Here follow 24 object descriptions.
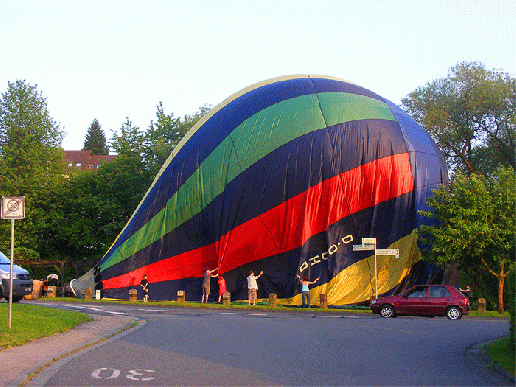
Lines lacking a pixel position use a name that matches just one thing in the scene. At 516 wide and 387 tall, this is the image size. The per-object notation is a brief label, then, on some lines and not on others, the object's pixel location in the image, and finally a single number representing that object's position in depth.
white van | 23.36
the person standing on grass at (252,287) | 27.36
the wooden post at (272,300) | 27.05
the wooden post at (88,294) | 30.80
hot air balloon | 27.31
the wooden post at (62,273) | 40.87
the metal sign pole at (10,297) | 14.21
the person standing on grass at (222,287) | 28.02
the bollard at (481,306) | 26.42
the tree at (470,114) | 43.38
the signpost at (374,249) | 26.23
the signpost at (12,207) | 15.04
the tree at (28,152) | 48.84
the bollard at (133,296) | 29.53
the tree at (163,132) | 49.19
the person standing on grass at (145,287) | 29.47
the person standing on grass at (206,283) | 28.16
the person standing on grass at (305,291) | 26.67
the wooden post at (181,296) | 28.70
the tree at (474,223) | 26.67
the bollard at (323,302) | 26.75
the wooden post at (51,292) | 34.13
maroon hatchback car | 22.62
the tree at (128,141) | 50.41
